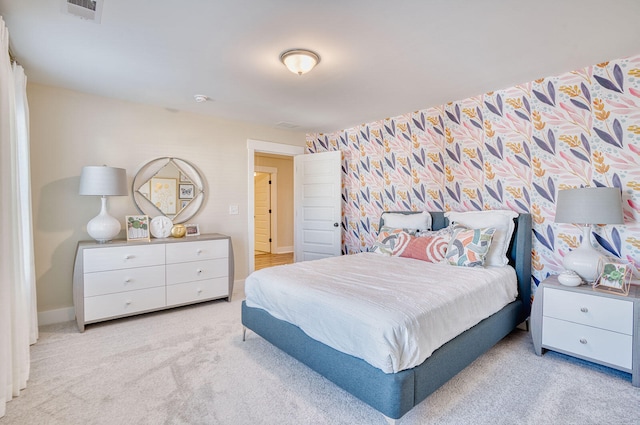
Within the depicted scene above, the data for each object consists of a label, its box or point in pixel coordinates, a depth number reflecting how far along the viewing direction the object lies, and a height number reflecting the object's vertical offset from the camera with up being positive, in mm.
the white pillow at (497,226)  2883 -216
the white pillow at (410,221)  3600 -201
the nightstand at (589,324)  2088 -882
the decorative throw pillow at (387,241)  3474 -420
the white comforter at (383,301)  1628 -624
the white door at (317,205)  4625 -14
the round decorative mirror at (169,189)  3660 +190
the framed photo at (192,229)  3855 -313
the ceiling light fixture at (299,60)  2341 +1119
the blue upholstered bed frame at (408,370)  1581 -945
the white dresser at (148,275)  2936 -749
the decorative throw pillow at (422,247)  3059 -443
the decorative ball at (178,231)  3619 -312
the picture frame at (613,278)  2238 -552
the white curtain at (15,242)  1707 -264
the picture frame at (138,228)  3365 -256
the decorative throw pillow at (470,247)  2752 -396
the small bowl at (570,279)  2371 -583
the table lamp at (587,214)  2326 -78
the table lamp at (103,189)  3004 +151
